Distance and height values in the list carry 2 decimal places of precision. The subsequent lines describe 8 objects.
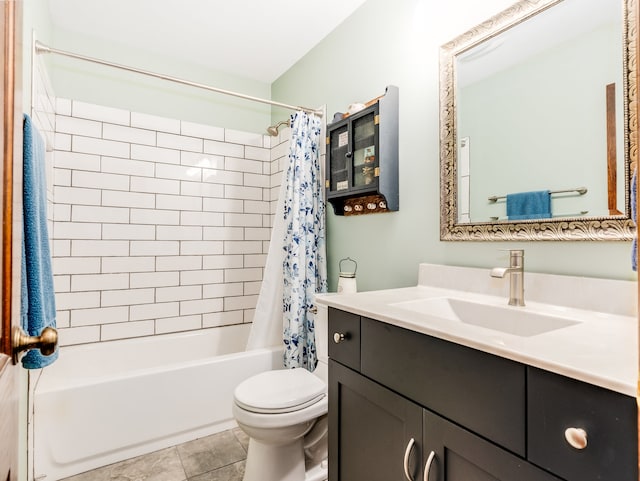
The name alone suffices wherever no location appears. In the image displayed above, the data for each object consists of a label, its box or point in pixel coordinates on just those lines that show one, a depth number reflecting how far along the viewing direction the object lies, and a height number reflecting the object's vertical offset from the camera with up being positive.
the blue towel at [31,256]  0.89 -0.04
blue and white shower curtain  2.08 +0.00
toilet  1.42 -0.74
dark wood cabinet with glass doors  1.67 +0.43
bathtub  1.62 -0.82
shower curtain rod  1.63 +0.96
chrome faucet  1.12 -0.12
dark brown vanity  0.57 -0.37
